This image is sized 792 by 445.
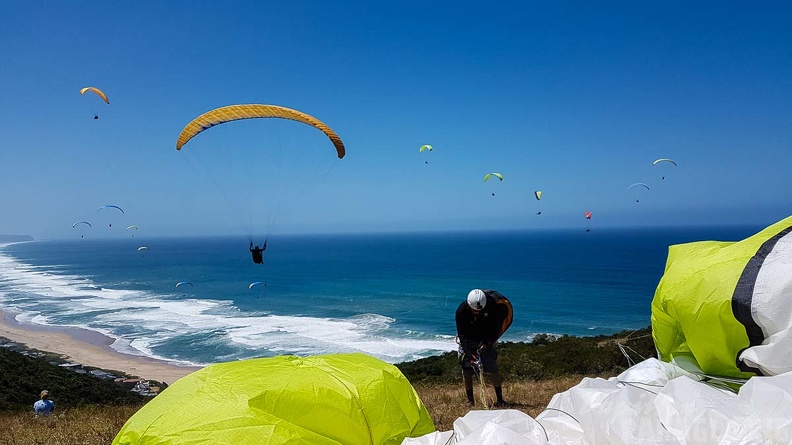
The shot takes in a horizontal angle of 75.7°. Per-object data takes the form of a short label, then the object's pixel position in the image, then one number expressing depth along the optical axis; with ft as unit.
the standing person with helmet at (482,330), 23.65
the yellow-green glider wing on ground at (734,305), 10.32
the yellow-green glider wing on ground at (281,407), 11.26
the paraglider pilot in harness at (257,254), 60.81
